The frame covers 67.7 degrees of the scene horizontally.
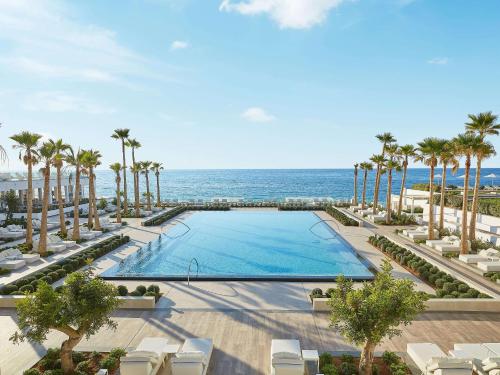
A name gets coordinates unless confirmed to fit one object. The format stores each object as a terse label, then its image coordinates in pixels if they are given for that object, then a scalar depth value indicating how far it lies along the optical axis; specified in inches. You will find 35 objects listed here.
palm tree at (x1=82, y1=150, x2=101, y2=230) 1083.3
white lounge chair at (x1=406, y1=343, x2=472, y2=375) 321.7
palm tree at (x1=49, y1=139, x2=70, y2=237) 902.4
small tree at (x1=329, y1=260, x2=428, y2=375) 306.0
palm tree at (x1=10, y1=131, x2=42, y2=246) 838.5
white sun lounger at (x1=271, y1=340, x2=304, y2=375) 332.8
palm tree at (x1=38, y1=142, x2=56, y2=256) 832.3
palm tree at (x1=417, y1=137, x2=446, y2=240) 941.8
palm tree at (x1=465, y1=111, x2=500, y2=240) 784.9
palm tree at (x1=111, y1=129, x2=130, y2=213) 1337.4
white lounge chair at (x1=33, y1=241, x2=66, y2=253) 863.1
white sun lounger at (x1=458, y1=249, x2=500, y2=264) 749.3
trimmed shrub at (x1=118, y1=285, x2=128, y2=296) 542.0
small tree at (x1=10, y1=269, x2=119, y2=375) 313.9
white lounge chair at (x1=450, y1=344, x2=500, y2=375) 334.6
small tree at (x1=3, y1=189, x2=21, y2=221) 1263.5
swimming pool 727.1
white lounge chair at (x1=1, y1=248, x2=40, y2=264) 758.5
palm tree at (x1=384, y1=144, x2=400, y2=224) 1358.3
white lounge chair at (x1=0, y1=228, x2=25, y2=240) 1026.5
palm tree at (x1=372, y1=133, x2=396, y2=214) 1385.3
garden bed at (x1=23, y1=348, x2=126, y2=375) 350.9
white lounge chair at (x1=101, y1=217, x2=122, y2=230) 1176.7
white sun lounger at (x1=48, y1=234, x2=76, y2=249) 905.3
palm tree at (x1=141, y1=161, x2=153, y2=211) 1605.6
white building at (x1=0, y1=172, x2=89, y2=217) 1389.0
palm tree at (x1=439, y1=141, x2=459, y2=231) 925.8
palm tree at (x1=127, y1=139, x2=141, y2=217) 1482.5
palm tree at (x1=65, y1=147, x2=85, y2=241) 981.8
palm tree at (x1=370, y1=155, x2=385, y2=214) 1433.3
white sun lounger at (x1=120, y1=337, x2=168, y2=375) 335.3
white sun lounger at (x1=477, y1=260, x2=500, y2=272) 689.6
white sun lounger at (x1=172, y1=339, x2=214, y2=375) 341.1
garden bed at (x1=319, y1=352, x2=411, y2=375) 345.4
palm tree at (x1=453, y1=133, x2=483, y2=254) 796.6
